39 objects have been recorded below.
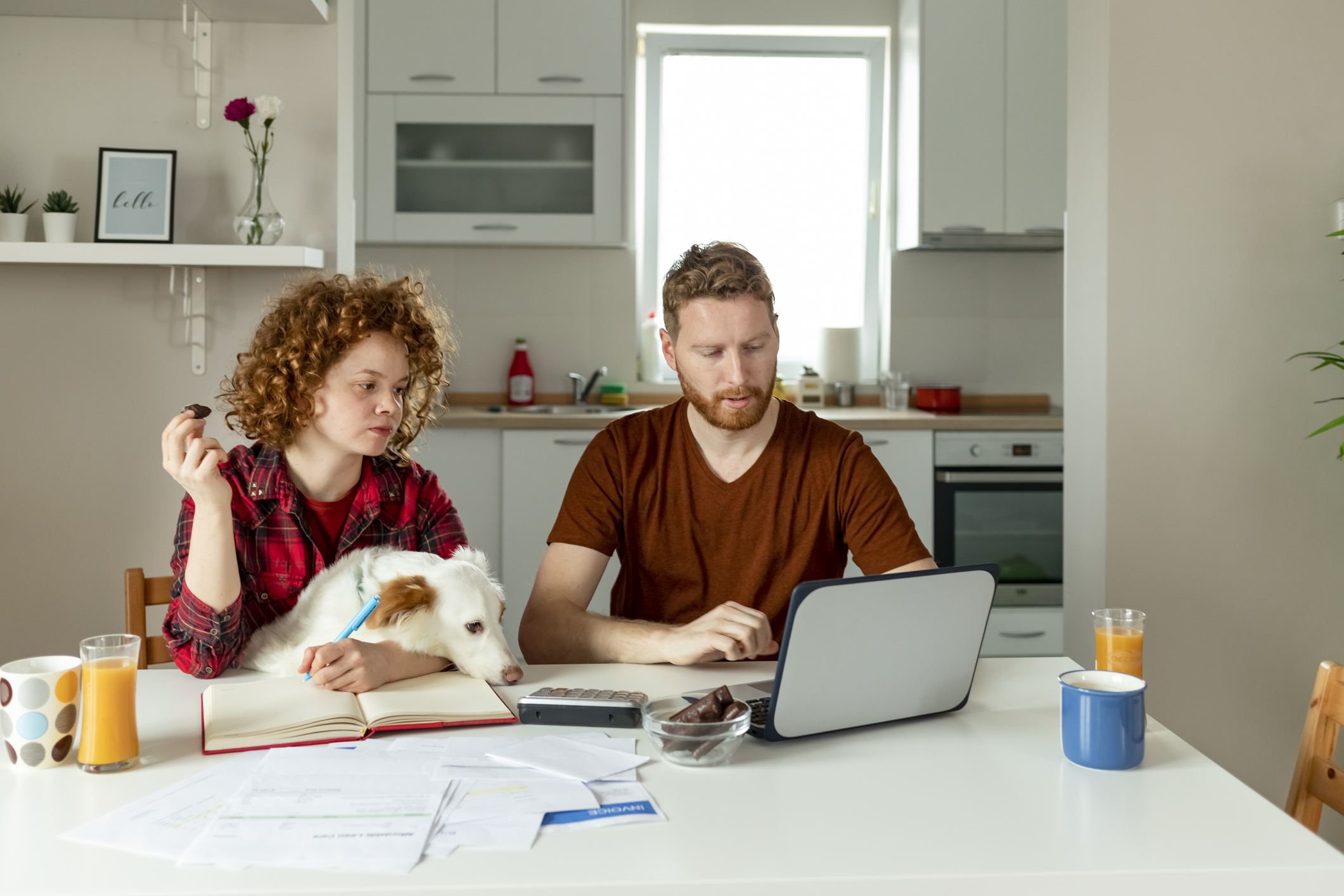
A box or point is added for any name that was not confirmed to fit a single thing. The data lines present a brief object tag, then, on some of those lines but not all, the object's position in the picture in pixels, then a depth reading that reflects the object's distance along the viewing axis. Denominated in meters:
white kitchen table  0.83
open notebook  1.13
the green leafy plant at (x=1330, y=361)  1.97
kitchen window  4.02
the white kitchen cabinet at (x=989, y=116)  3.63
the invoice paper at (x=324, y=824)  0.86
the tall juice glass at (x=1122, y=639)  1.26
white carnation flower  2.11
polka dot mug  1.04
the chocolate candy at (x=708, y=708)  1.09
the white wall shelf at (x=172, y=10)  2.11
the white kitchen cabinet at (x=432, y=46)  3.56
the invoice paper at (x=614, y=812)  0.93
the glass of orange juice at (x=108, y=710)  1.05
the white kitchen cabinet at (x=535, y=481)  3.41
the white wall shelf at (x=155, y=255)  2.10
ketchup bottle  3.91
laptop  1.09
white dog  1.30
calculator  1.20
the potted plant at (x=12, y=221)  2.12
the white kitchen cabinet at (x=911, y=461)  3.46
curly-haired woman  1.54
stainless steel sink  3.84
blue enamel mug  1.06
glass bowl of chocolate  1.06
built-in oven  3.45
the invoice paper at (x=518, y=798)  0.95
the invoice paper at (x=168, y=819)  0.88
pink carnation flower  2.09
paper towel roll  4.12
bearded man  1.65
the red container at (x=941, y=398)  3.84
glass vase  2.15
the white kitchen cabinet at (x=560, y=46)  3.59
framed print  2.15
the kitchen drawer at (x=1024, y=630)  3.51
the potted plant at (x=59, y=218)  2.11
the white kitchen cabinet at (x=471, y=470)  3.42
